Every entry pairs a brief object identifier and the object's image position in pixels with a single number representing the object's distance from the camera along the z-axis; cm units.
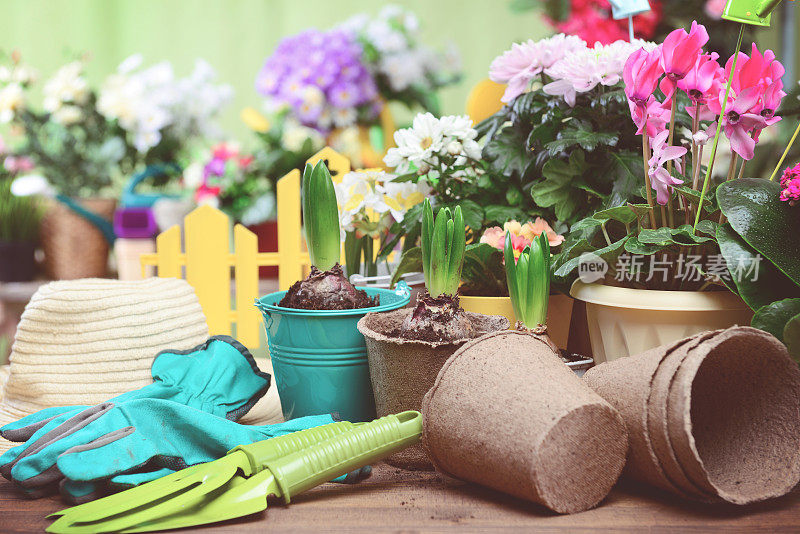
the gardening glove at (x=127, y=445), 62
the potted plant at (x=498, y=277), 87
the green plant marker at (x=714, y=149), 69
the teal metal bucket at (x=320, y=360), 79
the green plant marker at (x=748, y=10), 68
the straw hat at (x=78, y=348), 86
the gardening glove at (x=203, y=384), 75
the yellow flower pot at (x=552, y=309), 87
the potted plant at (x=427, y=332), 71
